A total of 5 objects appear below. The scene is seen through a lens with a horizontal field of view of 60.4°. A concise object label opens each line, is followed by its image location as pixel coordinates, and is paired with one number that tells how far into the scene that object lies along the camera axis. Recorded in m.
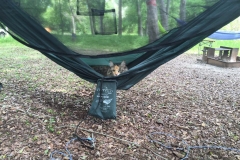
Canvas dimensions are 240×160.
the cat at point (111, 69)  2.41
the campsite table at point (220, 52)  5.89
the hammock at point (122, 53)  1.83
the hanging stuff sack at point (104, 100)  2.08
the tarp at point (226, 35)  7.04
